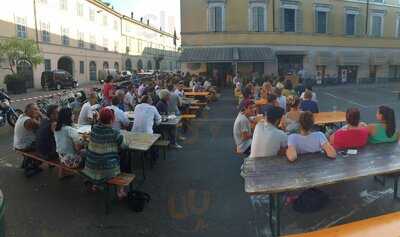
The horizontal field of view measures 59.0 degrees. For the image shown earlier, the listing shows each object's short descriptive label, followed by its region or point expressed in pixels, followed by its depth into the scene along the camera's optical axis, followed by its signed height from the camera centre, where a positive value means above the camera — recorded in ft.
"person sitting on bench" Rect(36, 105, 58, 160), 19.84 -3.22
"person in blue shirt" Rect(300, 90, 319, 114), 26.71 -1.84
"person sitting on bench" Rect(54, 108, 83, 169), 18.52 -3.13
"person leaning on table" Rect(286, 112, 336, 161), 15.26 -2.65
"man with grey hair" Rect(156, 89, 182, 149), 28.71 -2.39
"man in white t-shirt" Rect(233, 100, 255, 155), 20.59 -2.98
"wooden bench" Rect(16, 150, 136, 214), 16.10 -4.57
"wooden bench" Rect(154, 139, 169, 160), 23.04 -4.07
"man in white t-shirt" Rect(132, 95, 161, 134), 23.84 -2.48
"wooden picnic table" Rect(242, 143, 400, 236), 12.18 -3.50
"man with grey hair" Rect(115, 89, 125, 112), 28.36 -1.32
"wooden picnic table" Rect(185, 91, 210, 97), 51.42 -1.93
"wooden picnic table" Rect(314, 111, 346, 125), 25.35 -2.93
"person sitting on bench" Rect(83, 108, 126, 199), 16.07 -3.11
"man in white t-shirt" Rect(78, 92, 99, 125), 25.90 -2.42
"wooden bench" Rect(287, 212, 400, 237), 8.79 -3.82
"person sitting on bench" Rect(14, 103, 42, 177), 21.49 -3.09
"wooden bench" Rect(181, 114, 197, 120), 33.96 -3.37
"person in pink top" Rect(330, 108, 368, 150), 16.30 -2.62
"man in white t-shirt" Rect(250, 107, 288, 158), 16.01 -2.64
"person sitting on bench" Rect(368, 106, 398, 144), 17.33 -2.48
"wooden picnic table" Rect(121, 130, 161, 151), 18.26 -3.29
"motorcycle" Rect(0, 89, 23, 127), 38.01 -3.35
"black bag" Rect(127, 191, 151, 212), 16.72 -5.64
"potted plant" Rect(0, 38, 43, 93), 84.48 +6.69
